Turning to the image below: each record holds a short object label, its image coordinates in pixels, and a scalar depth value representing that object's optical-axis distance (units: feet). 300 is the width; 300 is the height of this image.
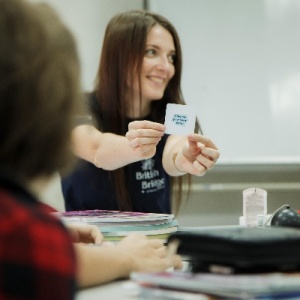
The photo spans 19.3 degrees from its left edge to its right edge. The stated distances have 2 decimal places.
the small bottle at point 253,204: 6.52
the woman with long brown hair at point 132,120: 7.55
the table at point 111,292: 4.23
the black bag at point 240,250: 3.83
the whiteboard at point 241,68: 10.57
